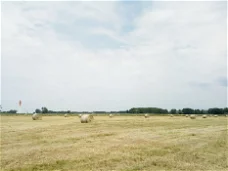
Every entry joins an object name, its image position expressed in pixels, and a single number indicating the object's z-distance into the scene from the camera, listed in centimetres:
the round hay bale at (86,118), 2845
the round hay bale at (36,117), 3800
